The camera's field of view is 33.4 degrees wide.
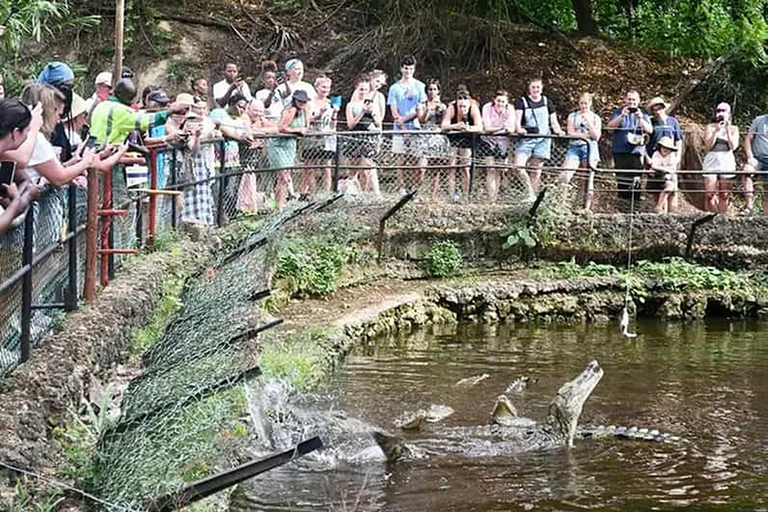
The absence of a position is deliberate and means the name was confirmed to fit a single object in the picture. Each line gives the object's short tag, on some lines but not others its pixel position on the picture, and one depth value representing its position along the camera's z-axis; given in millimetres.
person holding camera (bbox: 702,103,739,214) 16906
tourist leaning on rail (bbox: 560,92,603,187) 16328
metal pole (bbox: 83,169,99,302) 8086
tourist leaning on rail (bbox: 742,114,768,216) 16953
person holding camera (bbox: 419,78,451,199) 15953
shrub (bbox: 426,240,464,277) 15883
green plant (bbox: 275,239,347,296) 13711
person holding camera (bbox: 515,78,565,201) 16156
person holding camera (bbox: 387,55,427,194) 15914
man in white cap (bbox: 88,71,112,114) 10492
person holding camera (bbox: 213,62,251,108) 15008
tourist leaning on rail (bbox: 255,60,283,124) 15039
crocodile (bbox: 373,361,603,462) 9289
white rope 15219
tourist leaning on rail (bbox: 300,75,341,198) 15281
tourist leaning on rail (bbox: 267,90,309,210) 14562
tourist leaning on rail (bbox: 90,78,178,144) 9438
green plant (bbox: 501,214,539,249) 16094
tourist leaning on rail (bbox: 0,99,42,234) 5637
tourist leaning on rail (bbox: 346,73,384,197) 15570
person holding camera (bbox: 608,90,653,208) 16281
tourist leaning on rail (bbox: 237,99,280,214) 14039
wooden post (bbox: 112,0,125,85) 13852
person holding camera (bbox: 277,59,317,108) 15141
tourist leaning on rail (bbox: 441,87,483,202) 15891
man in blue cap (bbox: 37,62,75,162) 8266
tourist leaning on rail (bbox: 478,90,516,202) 16016
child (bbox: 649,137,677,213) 16578
